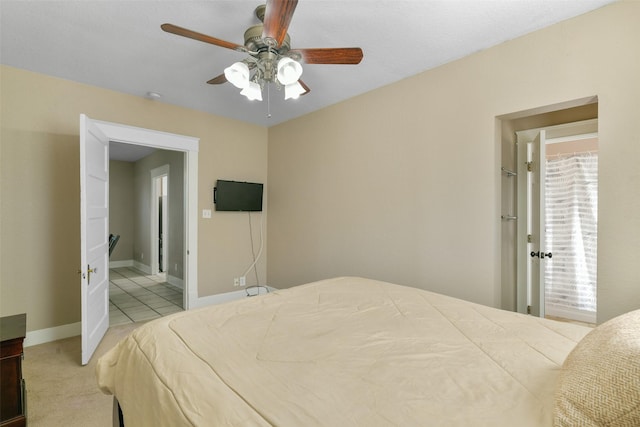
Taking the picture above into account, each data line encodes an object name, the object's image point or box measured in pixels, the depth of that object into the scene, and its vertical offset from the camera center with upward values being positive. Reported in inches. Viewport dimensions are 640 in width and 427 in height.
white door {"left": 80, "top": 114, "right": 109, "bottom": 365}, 95.9 -8.9
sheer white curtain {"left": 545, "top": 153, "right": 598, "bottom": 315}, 131.7 -8.9
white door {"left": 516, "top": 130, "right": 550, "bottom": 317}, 108.2 -5.7
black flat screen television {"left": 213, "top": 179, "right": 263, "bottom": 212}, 156.8 +8.1
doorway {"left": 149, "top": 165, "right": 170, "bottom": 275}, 238.7 -9.3
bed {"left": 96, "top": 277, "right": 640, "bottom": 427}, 31.5 -20.9
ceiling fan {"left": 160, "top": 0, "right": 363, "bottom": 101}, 62.6 +36.2
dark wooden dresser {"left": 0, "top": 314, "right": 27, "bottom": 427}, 64.3 -36.6
